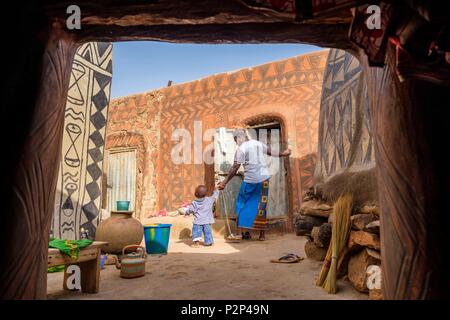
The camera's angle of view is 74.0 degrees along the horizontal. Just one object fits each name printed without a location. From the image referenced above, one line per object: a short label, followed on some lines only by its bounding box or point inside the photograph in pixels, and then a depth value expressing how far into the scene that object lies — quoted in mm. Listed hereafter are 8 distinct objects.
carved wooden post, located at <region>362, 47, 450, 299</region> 1501
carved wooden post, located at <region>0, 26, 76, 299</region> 1616
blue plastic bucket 4891
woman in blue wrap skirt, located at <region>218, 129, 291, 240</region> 6145
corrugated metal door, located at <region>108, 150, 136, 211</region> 10250
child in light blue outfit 5840
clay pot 4230
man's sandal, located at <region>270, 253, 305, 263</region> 4039
